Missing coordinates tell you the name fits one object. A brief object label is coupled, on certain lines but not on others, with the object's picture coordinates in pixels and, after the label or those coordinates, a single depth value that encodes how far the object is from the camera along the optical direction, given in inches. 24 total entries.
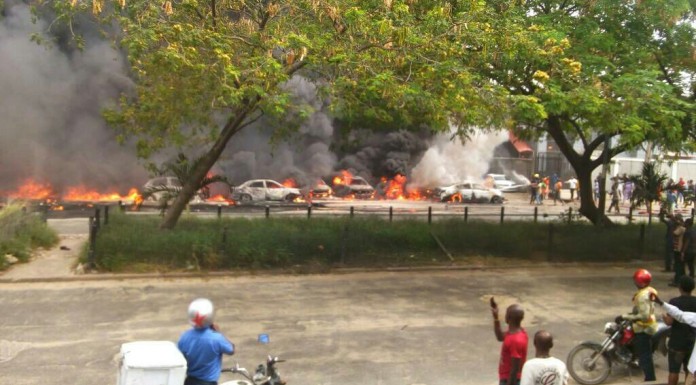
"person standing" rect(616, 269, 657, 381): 240.7
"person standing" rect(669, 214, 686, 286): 443.8
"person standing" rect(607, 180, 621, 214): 1100.2
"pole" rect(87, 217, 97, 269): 442.0
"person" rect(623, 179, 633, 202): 1294.3
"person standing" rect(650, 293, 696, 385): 210.5
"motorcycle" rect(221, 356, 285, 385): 164.7
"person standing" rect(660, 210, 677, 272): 480.2
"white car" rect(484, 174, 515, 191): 1665.8
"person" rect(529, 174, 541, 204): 1332.4
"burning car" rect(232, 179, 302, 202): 1240.2
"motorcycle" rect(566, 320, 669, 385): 249.6
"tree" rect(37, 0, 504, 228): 383.6
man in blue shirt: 163.6
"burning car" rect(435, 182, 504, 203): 1405.0
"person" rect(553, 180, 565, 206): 1381.6
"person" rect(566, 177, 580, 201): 1328.4
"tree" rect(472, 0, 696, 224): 414.6
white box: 145.7
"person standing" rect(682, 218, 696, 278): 439.5
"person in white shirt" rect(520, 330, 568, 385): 165.8
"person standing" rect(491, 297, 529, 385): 182.9
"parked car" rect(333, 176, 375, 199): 1460.4
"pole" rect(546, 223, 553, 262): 554.9
